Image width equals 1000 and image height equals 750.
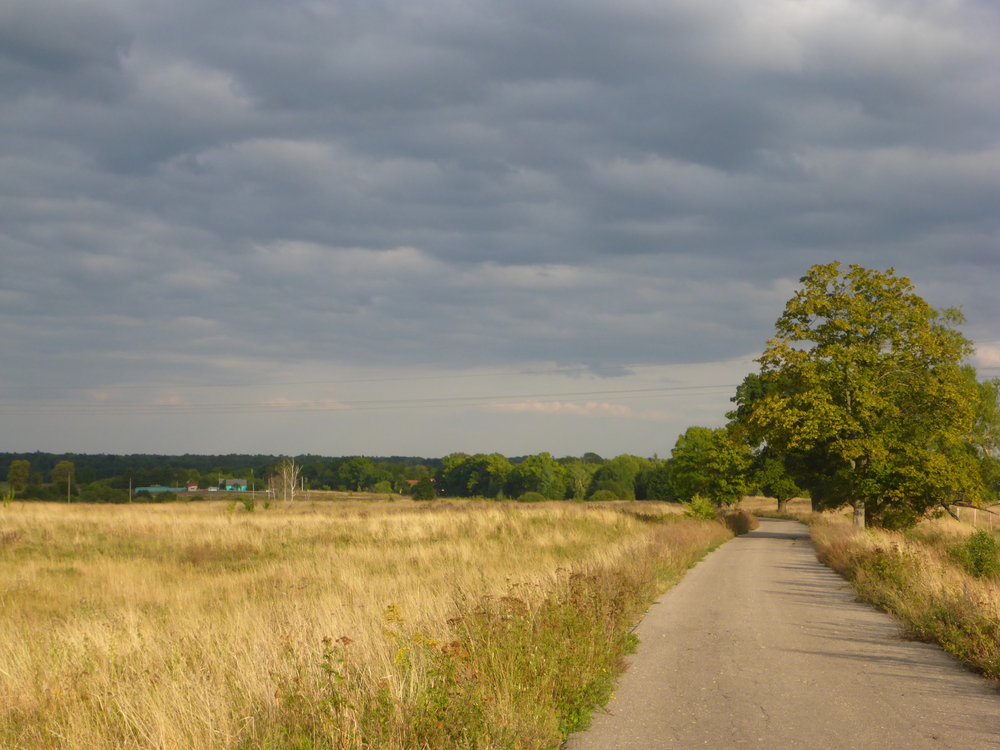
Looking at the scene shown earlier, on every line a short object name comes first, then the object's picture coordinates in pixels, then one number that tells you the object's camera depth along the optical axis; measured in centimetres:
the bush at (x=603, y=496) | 13212
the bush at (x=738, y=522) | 4106
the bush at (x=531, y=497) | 13021
